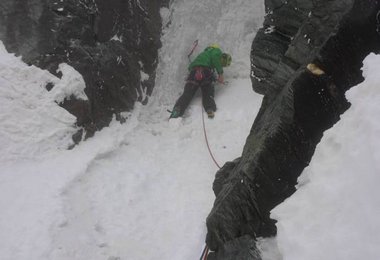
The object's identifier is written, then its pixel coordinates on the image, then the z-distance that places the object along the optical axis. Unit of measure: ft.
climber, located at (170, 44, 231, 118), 36.55
